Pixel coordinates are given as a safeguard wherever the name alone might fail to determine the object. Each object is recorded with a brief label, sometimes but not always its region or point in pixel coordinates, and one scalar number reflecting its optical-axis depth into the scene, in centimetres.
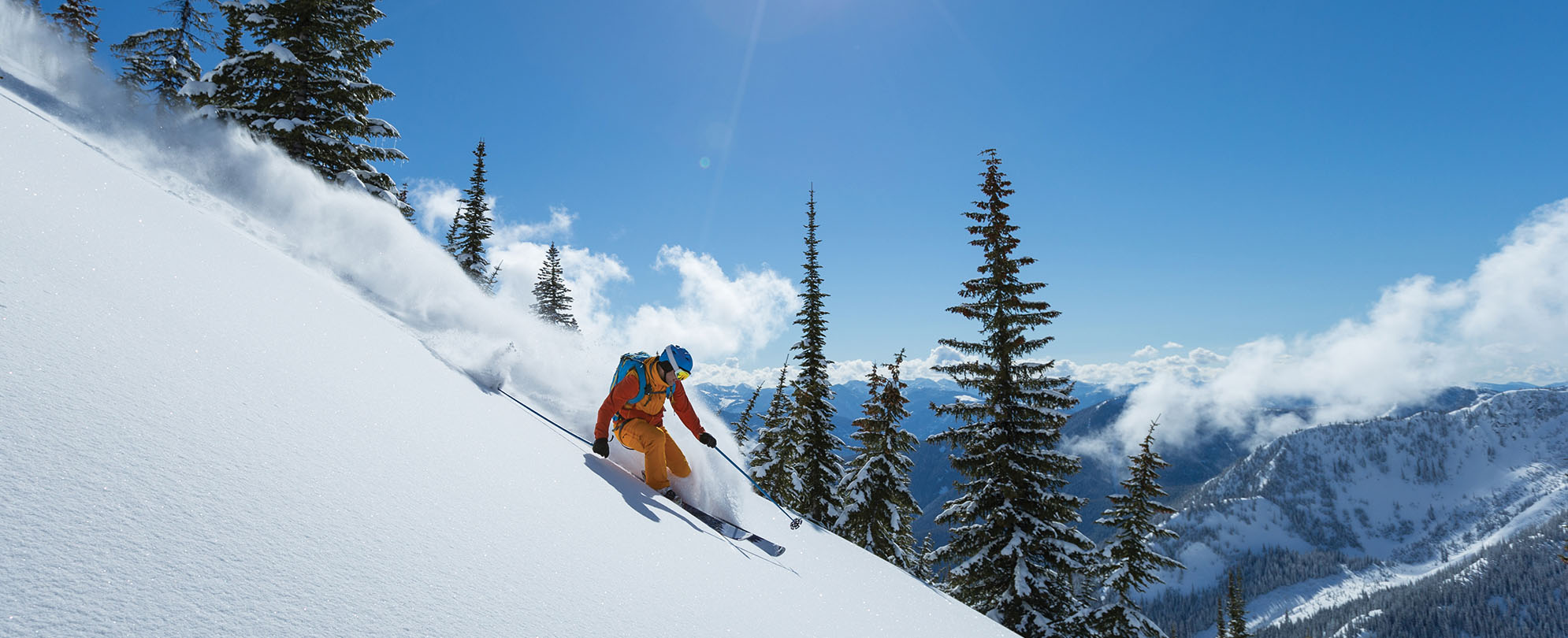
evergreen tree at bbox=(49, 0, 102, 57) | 2727
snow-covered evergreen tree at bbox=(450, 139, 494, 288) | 3203
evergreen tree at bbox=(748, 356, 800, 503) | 2434
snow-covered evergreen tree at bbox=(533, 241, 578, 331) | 3881
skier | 671
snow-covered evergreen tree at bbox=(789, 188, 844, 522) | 2448
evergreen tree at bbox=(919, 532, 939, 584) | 3317
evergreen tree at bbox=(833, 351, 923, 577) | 2212
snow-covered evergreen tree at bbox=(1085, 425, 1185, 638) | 1858
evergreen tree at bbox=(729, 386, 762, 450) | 3397
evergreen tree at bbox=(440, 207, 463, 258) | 3742
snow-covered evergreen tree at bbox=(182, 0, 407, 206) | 1497
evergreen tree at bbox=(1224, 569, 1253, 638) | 2453
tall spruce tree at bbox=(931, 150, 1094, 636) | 1596
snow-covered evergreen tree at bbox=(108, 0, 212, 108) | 2469
